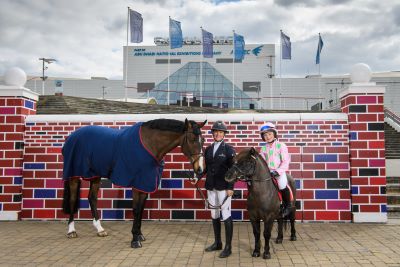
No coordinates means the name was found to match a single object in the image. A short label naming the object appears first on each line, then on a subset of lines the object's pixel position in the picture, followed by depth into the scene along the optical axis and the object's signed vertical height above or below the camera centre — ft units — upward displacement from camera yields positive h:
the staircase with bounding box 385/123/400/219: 27.89 -3.16
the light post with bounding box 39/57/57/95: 124.79 +27.72
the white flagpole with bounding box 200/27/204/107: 183.49 +35.92
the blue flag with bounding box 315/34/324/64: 111.49 +28.65
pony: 16.55 -2.22
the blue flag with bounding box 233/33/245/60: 108.05 +28.59
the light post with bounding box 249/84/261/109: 186.22 +28.66
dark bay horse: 18.74 -0.75
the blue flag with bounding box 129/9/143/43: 81.05 +25.74
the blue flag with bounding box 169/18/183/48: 93.76 +27.81
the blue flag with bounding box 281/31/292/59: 109.81 +28.34
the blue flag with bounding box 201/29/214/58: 104.37 +27.95
